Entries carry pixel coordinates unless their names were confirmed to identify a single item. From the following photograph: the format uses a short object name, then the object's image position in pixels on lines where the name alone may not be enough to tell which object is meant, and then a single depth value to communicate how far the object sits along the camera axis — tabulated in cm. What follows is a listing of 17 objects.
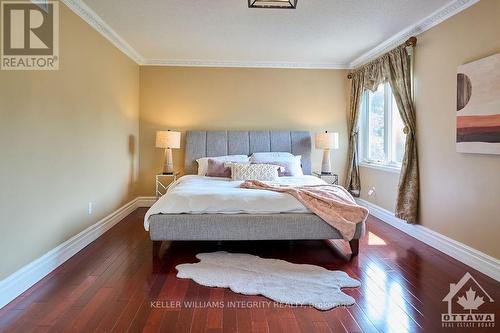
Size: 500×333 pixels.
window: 457
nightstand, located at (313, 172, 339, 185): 545
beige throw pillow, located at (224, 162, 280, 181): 432
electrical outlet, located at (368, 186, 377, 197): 502
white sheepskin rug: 240
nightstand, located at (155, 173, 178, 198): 550
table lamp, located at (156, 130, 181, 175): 511
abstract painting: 276
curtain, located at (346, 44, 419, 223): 391
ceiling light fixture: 291
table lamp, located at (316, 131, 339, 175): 519
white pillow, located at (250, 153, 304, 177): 483
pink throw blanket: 313
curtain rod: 387
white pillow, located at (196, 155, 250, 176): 508
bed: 313
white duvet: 316
